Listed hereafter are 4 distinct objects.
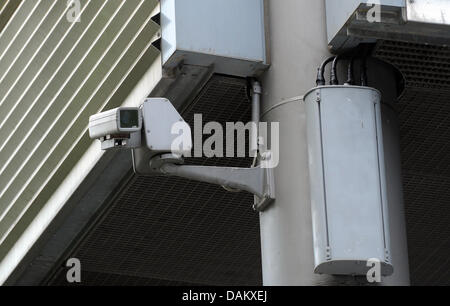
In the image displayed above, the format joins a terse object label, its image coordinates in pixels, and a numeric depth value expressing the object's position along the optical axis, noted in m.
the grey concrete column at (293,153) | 17.33
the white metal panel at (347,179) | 16.47
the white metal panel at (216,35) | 18.25
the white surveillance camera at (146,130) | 17.36
